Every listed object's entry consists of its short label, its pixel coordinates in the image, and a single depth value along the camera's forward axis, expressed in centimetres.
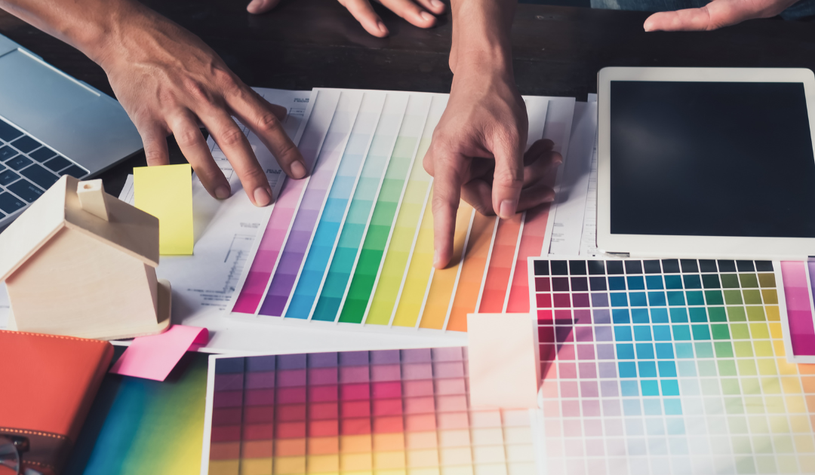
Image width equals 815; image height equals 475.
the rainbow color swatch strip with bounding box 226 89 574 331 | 74
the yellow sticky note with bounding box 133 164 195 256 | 80
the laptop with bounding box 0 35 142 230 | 86
